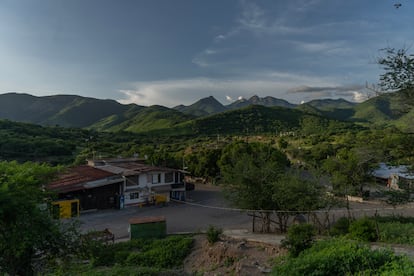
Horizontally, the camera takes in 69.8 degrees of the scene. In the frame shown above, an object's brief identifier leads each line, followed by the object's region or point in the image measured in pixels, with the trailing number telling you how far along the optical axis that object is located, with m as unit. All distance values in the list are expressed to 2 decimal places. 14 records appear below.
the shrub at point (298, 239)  11.00
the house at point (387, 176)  31.50
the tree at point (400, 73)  12.71
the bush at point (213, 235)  14.59
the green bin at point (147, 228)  17.50
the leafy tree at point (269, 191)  16.62
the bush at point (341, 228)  15.62
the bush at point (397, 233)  13.10
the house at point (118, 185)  24.75
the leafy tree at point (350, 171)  26.64
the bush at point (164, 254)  13.71
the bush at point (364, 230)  13.78
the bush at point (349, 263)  6.38
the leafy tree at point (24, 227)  6.84
